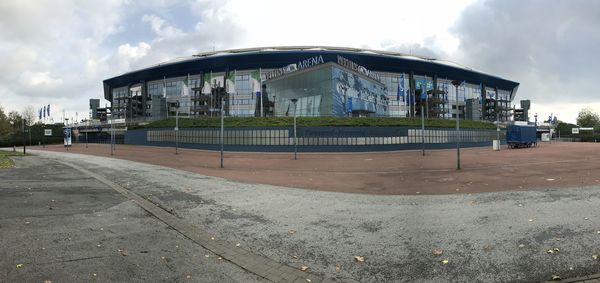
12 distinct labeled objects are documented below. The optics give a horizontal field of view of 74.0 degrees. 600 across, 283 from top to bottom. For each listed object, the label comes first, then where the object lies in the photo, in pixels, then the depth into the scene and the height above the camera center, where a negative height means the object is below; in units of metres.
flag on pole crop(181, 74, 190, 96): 100.25 +11.63
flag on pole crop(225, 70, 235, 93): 92.62 +12.27
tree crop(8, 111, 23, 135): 100.27 +4.57
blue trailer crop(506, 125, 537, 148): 57.22 -0.94
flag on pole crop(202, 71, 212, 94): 97.31 +12.48
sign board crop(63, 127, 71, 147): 69.94 +0.00
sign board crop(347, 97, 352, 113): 66.50 +4.56
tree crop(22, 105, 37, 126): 111.59 +6.51
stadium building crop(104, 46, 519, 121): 66.75 +10.49
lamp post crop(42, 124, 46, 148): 88.51 +0.10
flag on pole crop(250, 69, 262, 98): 90.43 +11.90
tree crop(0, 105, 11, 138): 72.71 +2.41
